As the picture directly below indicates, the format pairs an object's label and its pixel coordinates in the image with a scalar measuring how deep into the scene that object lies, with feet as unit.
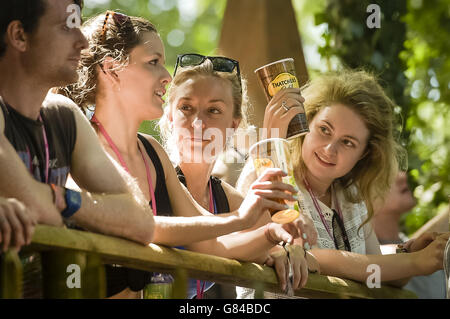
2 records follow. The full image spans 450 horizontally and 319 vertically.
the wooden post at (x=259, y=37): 19.29
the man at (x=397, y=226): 15.01
